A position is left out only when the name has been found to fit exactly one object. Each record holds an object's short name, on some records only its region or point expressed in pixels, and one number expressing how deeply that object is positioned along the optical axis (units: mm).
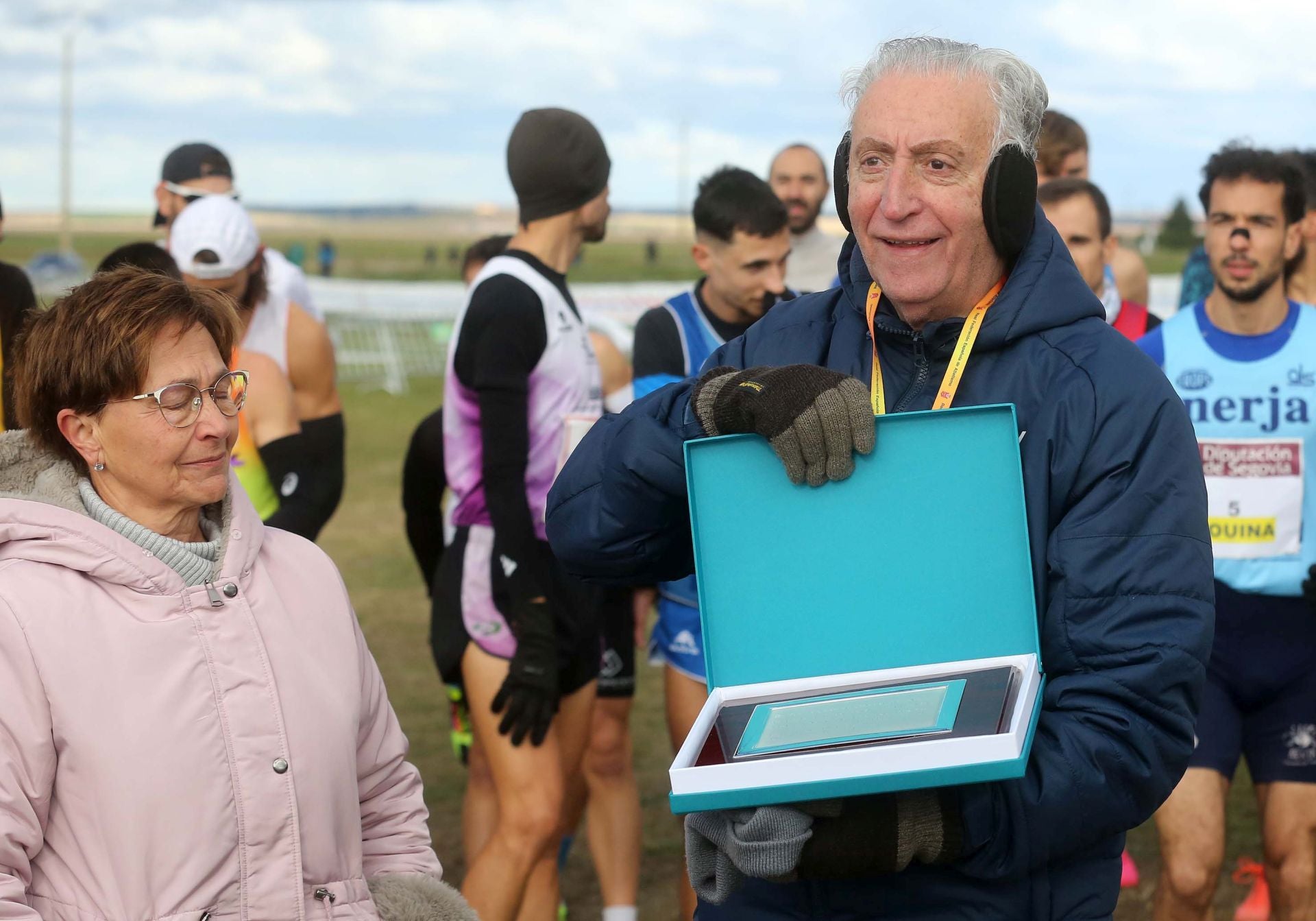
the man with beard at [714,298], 4770
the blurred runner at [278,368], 4395
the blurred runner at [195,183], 6312
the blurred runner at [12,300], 4301
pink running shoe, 5292
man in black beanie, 3980
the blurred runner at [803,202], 6898
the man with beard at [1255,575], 4246
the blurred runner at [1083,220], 4977
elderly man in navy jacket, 1959
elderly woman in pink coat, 2170
